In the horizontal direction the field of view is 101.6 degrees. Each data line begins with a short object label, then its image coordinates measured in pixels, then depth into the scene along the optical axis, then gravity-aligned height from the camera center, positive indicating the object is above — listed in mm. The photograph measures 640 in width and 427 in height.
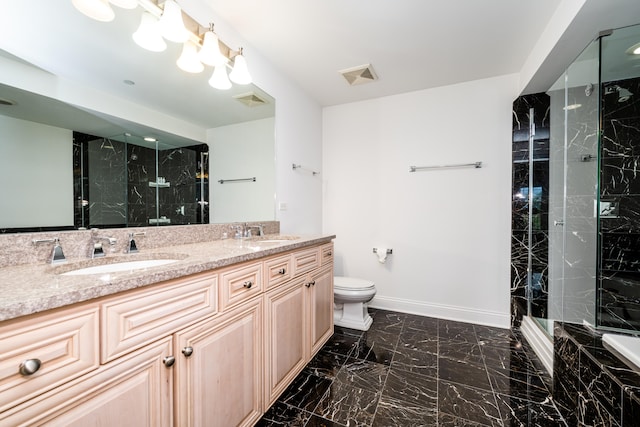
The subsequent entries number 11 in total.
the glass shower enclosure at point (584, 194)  1646 +127
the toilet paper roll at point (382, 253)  2729 -454
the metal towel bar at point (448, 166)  2434 +427
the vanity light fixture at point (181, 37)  1155 +915
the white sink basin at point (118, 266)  987 -229
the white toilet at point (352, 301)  2240 -809
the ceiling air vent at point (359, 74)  2234 +1216
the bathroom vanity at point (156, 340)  559 -384
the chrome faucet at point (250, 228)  1894 -142
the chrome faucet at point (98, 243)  1068 -137
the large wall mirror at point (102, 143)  934 +321
